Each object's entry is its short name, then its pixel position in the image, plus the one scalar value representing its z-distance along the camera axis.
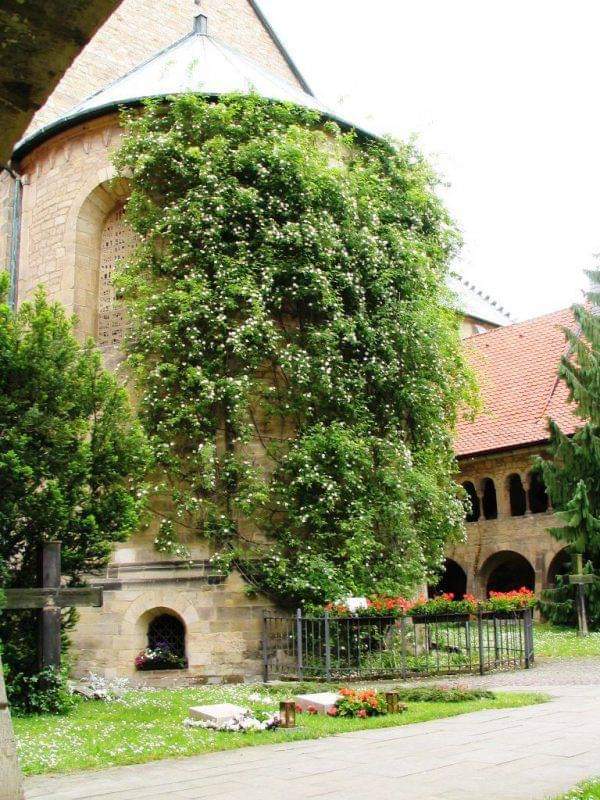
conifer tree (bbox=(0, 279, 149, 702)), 10.11
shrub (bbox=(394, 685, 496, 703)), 9.36
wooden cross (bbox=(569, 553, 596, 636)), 19.16
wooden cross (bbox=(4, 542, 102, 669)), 9.83
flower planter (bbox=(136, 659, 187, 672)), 13.58
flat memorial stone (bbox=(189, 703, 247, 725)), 7.82
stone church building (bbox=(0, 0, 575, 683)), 13.73
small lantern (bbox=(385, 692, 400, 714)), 8.46
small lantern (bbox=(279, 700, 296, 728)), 7.70
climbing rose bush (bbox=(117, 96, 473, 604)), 13.89
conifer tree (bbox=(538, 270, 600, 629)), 20.23
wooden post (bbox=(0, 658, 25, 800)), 4.46
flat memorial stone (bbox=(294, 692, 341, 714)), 8.64
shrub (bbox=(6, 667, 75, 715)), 9.62
